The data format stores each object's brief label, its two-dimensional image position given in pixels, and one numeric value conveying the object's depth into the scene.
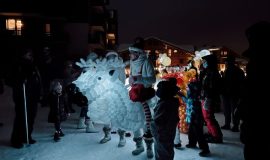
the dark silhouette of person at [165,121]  5.20
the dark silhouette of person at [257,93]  3.47
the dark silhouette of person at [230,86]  9.30
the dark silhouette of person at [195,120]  6.76
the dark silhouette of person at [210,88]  7.20
